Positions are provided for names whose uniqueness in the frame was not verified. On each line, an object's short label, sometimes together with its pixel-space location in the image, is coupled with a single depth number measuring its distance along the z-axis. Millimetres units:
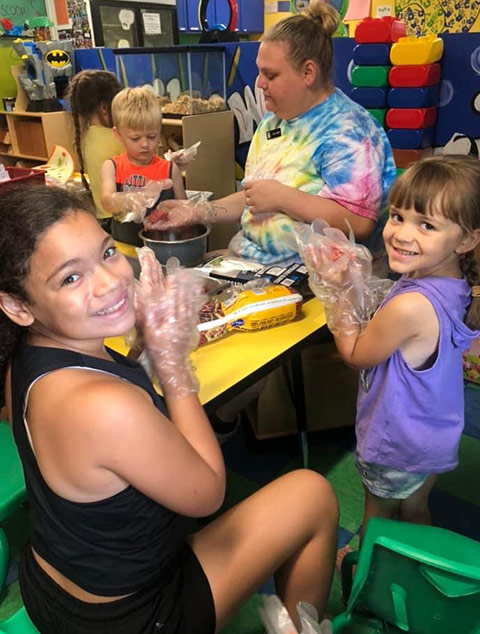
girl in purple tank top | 1027
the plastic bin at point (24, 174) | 1610
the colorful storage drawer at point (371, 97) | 2525
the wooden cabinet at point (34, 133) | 3830
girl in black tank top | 714
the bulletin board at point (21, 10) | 4273
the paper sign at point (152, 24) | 3861
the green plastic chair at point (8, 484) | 1137
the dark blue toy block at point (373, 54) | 2449
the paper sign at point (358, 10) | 3949
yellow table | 1075
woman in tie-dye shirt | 1487
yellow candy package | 1238
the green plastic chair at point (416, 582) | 738
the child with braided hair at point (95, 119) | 2432
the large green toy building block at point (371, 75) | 2477
